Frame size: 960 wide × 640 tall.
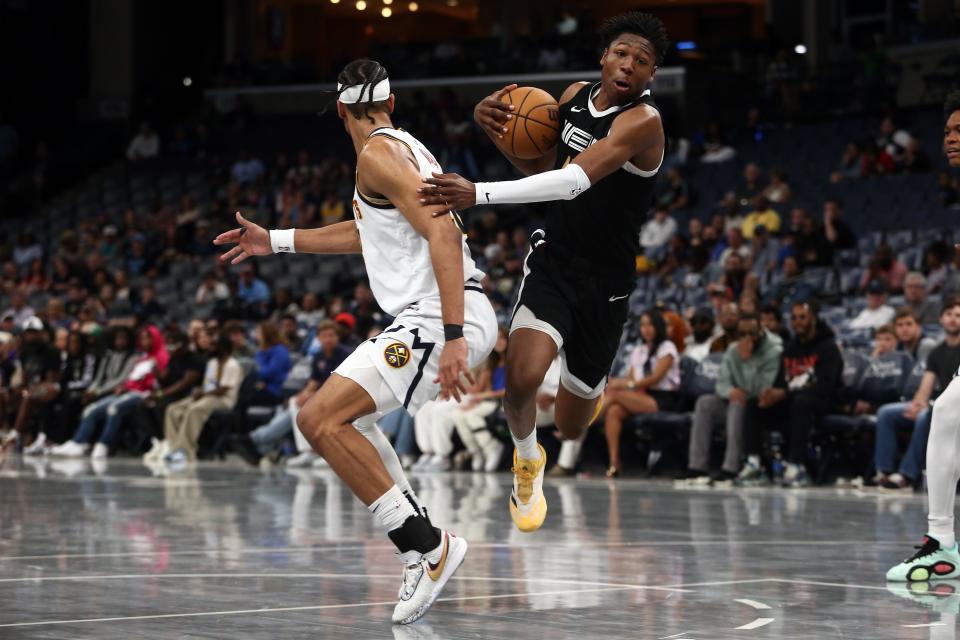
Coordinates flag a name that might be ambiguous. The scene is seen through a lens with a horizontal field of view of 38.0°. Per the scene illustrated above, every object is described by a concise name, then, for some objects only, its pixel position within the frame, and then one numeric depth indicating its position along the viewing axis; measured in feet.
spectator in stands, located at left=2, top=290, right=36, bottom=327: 61.87
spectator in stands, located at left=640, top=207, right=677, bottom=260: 53.52
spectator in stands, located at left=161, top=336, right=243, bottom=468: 46.75
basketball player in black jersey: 17.57
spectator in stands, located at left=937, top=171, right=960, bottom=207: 48.73
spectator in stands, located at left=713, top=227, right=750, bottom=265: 48.19
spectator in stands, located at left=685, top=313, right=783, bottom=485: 36.17
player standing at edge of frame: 18.51
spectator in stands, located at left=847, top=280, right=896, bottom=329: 39.96
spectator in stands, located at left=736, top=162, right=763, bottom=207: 55.26
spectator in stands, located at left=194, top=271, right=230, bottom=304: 61.21
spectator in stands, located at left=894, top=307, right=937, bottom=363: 35.63
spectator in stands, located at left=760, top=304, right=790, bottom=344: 37.63
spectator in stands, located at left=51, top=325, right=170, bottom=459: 49.80
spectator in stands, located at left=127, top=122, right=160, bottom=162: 85.97
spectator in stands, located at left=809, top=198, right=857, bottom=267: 46.73
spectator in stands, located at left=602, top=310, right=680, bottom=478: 38.52
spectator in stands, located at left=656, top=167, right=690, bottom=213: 57.16
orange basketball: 18.56
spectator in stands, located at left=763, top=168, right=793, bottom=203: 53.47
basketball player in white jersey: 15.47
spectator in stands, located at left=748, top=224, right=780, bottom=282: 47.52
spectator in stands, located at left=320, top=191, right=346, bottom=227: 66.74
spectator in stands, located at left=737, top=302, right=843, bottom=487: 35.37
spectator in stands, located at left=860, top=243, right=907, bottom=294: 43.14
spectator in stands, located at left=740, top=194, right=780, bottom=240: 50.00
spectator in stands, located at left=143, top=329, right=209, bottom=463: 47.88
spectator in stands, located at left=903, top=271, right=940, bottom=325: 39.22
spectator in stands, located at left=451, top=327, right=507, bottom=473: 40.98
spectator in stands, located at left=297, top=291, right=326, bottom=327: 52.90
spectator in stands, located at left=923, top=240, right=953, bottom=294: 41.73
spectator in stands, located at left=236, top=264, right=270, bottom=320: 57.36
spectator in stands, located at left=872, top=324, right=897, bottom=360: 35.76
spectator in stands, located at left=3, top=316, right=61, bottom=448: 53.11
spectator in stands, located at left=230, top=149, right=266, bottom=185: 77.41
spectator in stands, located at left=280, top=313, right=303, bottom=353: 50.29
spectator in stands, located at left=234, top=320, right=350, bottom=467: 42.75
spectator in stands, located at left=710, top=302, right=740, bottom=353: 38.14
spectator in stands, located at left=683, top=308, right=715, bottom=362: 39.29
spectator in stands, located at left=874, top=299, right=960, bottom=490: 32.60
